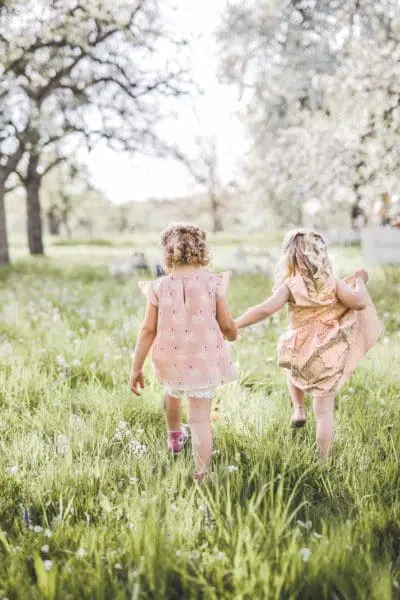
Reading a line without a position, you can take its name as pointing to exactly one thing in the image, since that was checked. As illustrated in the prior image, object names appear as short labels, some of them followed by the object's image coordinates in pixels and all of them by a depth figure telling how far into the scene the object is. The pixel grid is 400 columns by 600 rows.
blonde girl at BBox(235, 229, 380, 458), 3.73
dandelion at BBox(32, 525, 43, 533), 2.72
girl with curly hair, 3.46
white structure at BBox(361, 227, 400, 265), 16.98
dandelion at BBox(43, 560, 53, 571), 2.41
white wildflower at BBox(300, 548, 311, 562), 2.41
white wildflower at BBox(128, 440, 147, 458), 3.58
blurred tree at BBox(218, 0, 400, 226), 12.66
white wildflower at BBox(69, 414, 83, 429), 3.98
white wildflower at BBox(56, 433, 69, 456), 3.59
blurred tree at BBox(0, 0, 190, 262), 12.70
